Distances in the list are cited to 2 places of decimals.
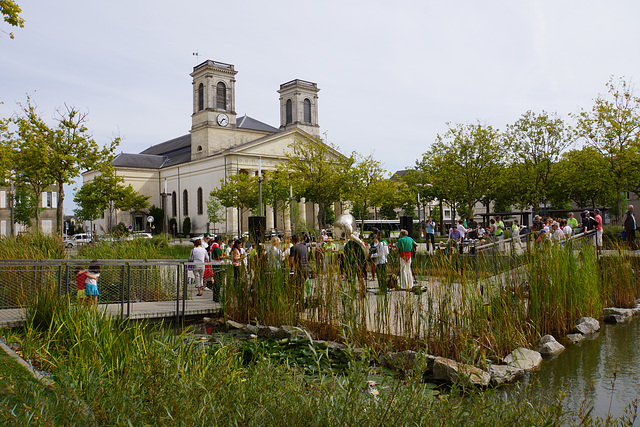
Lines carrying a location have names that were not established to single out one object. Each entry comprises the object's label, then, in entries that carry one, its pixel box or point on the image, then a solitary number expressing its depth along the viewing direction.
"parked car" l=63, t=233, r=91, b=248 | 17.06
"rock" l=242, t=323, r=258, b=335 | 8.70
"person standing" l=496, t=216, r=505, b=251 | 19.27
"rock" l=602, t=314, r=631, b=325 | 9.62
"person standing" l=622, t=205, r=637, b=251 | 15.73
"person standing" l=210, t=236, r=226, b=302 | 9.80
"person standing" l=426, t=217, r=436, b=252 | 23.99
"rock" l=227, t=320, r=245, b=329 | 9.04
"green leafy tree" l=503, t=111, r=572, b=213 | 33.81
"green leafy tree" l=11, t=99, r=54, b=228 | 21.23
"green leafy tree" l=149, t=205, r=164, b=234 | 62.41
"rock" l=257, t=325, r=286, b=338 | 8.28
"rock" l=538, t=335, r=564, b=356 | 7.42
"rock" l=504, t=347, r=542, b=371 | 6.55
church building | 55.94
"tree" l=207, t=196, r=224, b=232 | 52.53
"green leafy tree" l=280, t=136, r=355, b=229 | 39.72
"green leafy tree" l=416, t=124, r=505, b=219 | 35.84
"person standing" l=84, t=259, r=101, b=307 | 9.09
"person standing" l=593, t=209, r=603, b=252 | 15.15
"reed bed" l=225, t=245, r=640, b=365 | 6.64
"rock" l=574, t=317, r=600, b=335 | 8.48
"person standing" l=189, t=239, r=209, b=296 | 13.18
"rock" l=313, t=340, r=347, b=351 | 7.20
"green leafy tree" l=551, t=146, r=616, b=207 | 30.88
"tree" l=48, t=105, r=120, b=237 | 21.14
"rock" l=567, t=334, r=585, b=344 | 8.11
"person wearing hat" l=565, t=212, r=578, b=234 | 18.35
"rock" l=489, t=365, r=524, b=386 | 6.02
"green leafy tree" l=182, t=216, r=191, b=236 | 59.31
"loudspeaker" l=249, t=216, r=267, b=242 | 9.98
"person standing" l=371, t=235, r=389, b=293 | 6.78
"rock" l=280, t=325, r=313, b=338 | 7.80
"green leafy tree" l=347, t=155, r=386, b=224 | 41.72
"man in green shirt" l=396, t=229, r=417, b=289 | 11.29
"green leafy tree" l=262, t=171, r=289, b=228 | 43.44
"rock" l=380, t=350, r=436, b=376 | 6.06
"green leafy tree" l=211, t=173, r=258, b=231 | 46.91
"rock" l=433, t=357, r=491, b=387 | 5.71
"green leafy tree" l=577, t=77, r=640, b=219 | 28.98
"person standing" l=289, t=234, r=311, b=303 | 8.48
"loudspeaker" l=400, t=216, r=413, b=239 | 22.67
